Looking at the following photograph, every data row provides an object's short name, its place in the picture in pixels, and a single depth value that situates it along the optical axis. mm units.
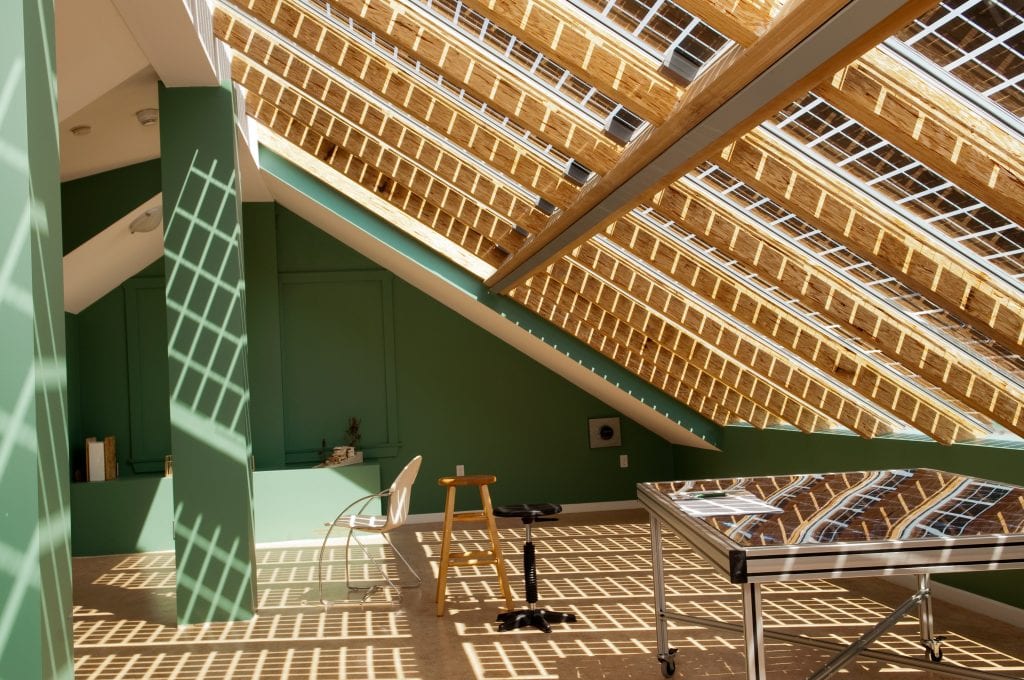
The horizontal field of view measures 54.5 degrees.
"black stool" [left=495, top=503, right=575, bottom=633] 5176
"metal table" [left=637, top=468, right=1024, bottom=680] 2822
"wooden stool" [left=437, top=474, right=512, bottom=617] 5562
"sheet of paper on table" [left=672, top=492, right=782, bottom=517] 3600
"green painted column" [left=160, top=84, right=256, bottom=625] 5641
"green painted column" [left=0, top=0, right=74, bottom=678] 2117
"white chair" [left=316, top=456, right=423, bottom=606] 6113
